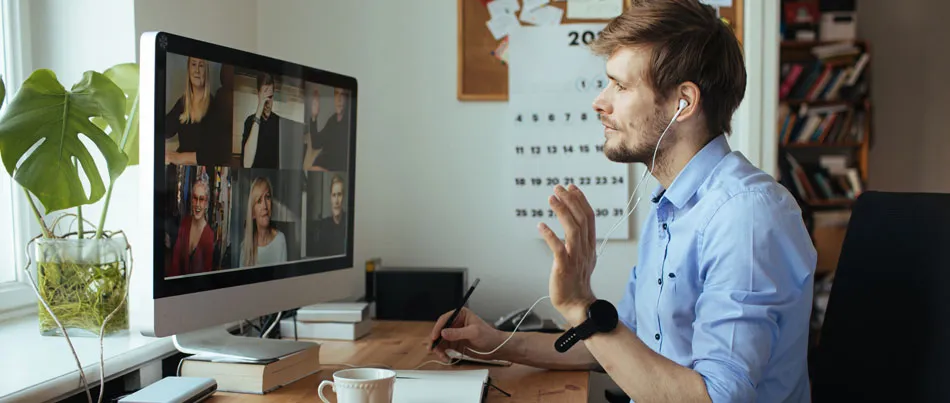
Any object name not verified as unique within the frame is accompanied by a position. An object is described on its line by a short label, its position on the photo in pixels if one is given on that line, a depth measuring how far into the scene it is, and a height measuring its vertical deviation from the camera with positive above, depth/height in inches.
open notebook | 51.3 -12.9
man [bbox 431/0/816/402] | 45.7 -3.5
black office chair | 49.2 -7.3
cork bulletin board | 88.2 +14.8
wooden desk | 54.7 -13.4
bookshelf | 213.2 +20.8
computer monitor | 48.6 +0.3
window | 67.1 -0.6
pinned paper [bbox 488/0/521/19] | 87.4 +20.3
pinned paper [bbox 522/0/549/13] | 87.1 +20.6
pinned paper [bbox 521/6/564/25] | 87.0 +19.3
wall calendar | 86.9 +8.0
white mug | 44.6 -10.8
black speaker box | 81.5 -9.9
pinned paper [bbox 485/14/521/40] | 87.6 +18.5
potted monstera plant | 52.0 +1.4
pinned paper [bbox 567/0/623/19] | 86.4 +20.0
